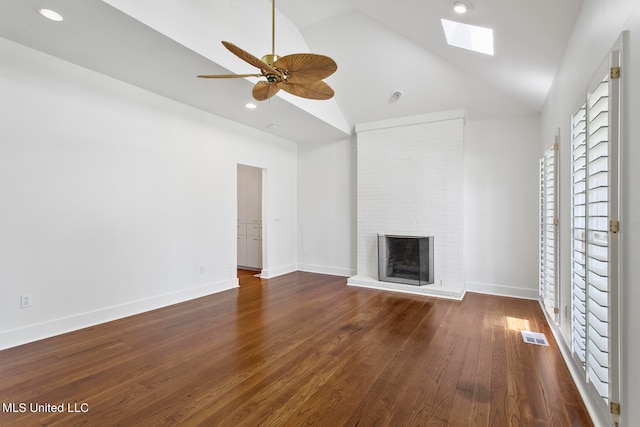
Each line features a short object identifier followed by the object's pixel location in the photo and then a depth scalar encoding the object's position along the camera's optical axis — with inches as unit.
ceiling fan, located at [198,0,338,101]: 95.3
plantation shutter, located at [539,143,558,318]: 130.1
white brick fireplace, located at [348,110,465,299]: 203.6
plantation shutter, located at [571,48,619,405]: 64.4
